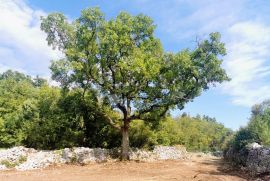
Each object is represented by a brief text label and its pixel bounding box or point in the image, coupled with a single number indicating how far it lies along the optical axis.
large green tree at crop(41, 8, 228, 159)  12.97
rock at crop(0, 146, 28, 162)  10.89
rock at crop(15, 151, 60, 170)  10.92
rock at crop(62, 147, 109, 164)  12.29
